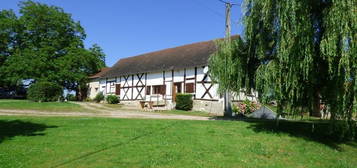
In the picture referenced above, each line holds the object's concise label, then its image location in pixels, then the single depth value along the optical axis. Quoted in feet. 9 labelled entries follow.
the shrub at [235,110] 56.58
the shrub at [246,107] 57.41
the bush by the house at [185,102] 63.98
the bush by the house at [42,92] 69.87
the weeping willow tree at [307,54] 22.30
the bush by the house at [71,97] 107.86
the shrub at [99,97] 96.37
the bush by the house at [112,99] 87.04
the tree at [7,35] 94.07
